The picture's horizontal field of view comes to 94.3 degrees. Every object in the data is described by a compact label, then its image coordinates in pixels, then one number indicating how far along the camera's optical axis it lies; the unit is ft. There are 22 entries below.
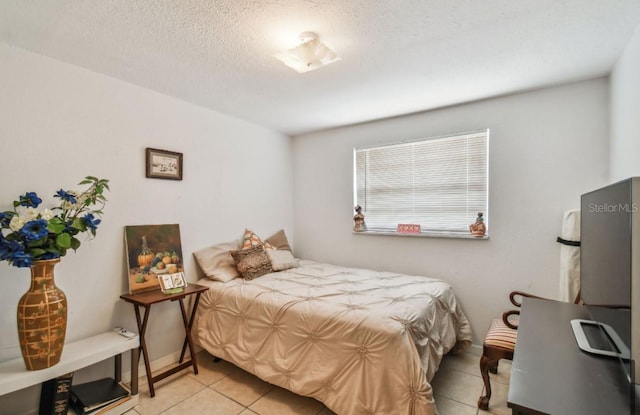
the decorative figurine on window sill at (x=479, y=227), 9.16
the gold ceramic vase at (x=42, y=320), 5.46
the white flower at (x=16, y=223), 5.32
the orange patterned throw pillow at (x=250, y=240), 10.82
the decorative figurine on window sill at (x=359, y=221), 11.66
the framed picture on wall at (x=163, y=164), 8.38
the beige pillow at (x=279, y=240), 12.10
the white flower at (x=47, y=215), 5.67
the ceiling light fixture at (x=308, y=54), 5.85
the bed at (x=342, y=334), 5.71
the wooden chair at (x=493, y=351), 6.42
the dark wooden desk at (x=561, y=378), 2.80
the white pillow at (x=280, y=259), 10.71
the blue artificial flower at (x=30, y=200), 5.70
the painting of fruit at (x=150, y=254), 7.86
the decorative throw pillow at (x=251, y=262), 9.74
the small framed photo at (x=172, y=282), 7.79
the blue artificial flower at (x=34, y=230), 5.29
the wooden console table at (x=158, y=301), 7.20
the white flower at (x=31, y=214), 5.48
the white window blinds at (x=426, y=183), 9.54
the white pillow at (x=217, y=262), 9.41
